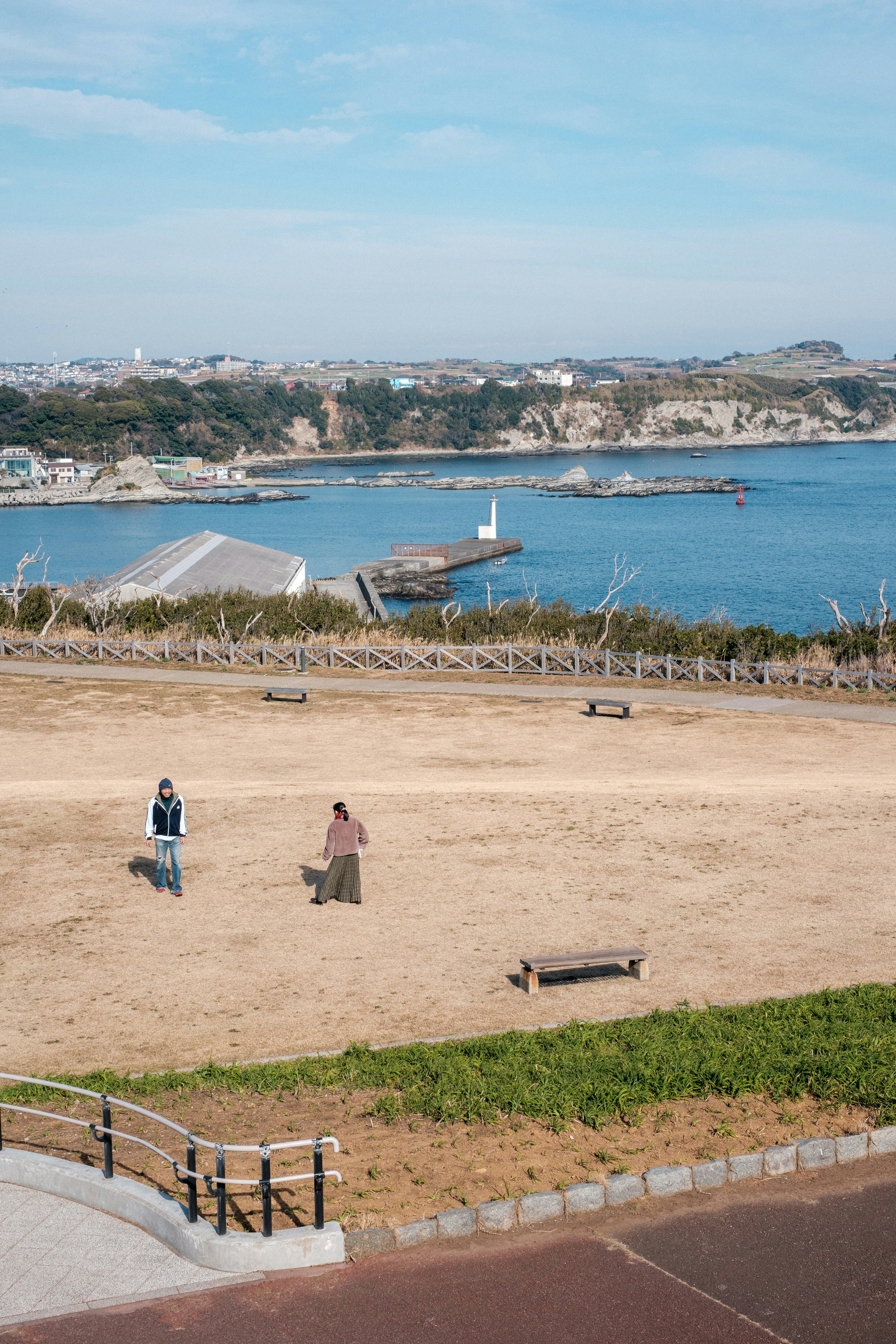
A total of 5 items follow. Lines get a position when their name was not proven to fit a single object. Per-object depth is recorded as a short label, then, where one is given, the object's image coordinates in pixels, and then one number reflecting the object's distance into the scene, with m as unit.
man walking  15.75
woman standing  15.23
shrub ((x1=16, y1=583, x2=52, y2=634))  39.28
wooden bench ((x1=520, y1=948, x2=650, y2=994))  12.74
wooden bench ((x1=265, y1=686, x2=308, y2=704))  28.88
